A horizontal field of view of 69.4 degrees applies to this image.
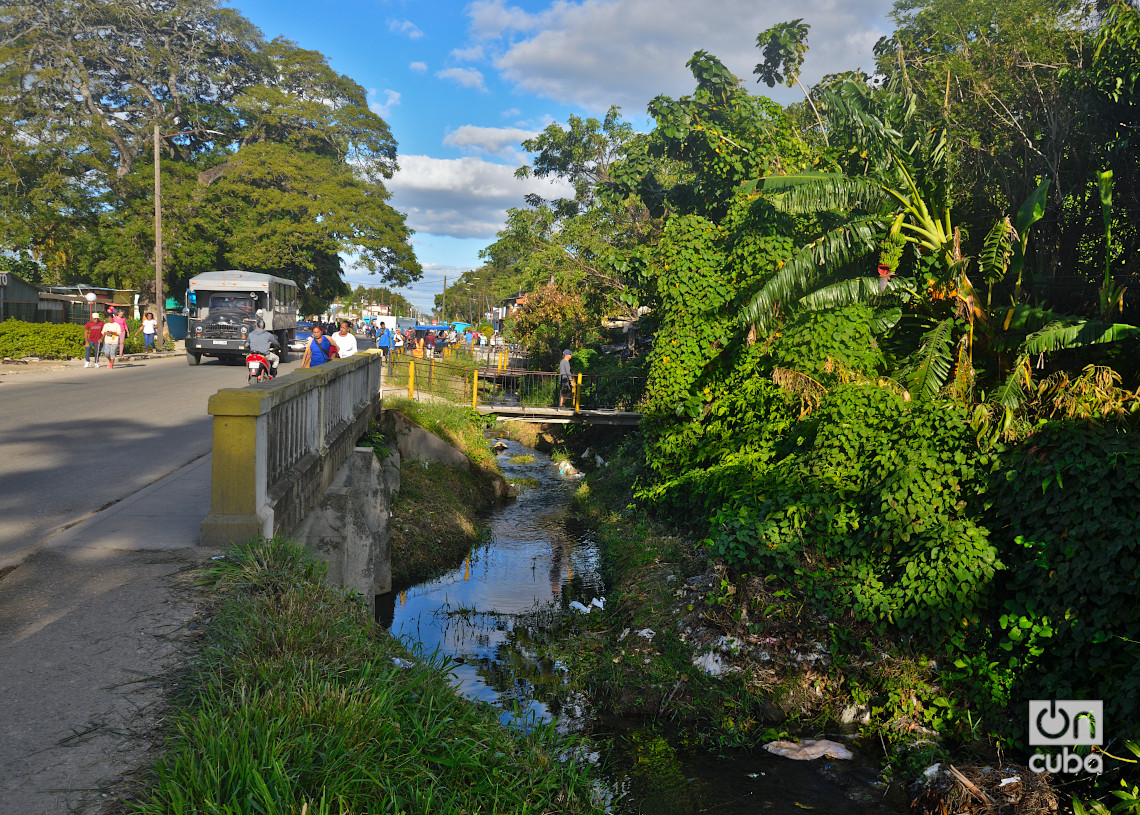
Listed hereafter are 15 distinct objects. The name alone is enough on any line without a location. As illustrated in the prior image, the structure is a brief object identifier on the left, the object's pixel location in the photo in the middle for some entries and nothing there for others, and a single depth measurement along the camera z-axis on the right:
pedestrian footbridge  21.00
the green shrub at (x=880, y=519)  8.64
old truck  28.30
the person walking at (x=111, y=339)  25.19
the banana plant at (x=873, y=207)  11.39
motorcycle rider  16.88
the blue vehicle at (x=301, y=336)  41.53
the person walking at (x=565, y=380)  22.59
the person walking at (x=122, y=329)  27.52
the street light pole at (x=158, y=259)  35.25
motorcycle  16.91
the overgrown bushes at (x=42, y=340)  24.78
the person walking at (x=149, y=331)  31.91
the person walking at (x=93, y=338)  24.61
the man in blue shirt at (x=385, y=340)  32.67
